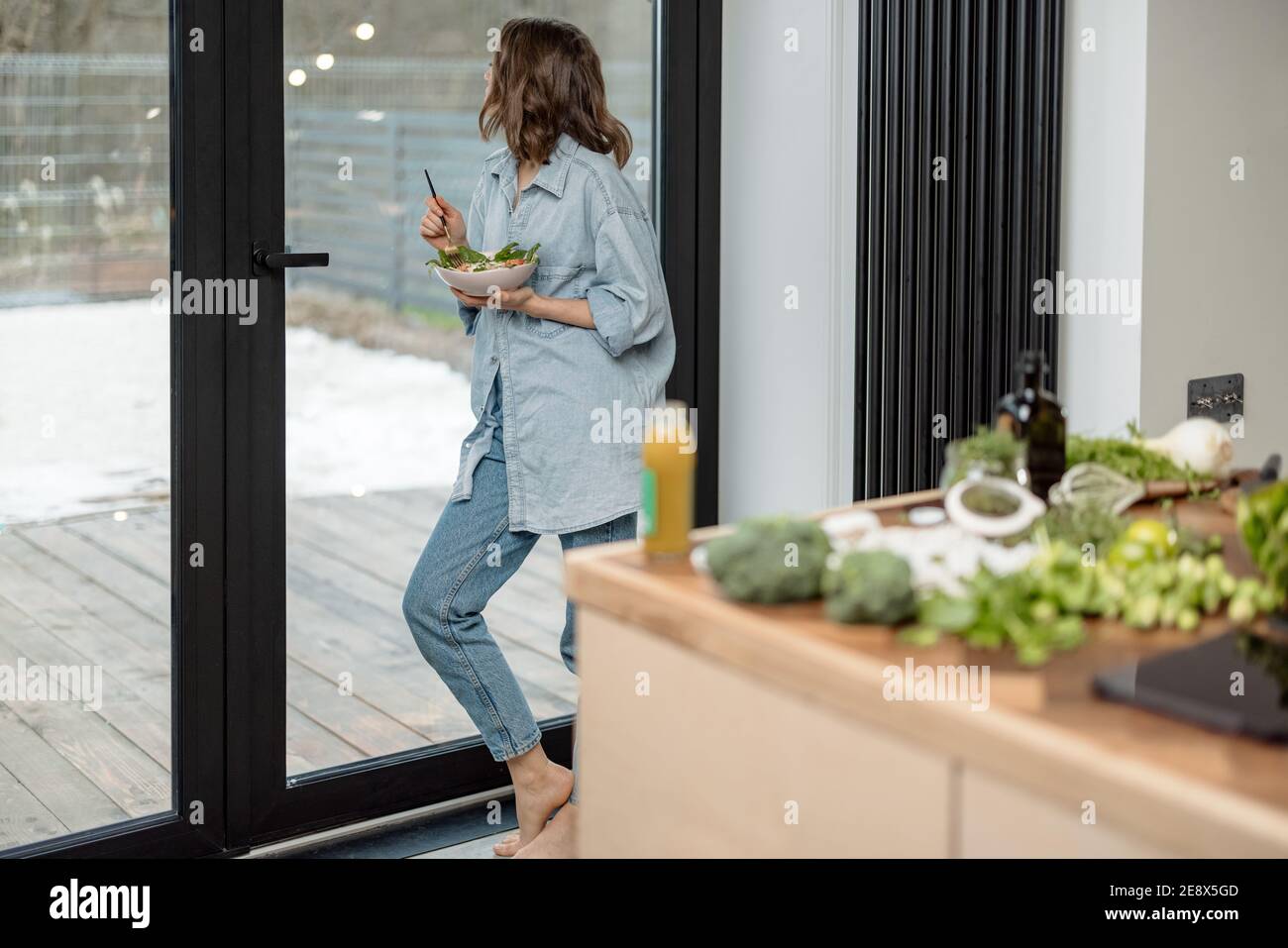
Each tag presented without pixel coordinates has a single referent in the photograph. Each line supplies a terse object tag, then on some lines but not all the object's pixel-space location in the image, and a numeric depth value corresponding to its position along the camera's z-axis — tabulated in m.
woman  2.74
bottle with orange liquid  1.66
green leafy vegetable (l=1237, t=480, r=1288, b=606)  1.45
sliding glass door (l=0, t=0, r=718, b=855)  2.62
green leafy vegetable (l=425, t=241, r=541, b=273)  2.63
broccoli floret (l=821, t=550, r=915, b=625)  1.38
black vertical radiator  3.06
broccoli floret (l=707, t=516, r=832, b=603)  1.45
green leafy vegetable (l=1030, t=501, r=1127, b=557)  1.65
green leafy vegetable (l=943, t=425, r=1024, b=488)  1.80
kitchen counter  1.08
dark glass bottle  1.85
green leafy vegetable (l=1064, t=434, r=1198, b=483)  2.00
